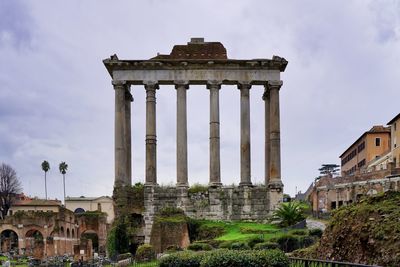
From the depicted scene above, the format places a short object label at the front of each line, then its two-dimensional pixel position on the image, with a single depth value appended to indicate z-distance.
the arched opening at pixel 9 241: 66.11
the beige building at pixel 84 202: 114.86
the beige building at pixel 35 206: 94.62
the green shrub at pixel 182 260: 16.84
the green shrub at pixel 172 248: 28.74
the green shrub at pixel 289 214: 33.44
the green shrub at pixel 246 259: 14.64
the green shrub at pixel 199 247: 25.41
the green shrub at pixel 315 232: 26.53
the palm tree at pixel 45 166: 120.61
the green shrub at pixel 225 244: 26.12
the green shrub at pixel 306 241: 25.22
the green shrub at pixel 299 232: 27.45
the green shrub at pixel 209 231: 32.38
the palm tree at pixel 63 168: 127.81
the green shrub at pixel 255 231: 30.64
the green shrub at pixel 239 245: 24.76
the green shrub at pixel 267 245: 24.08
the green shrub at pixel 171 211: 34.20
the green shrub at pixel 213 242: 27.25
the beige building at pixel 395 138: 61.04
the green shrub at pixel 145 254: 27.58
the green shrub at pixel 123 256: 29.75
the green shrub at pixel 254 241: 25.89
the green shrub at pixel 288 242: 25.55
